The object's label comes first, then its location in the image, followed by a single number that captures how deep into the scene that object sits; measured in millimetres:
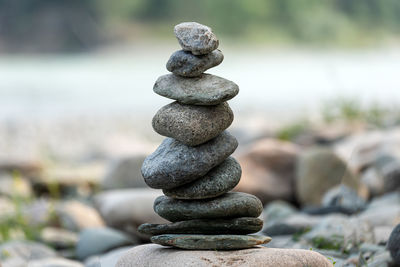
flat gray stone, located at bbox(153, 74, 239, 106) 5086
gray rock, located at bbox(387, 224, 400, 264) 5723
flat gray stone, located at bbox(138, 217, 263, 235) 5277
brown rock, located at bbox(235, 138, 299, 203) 11805
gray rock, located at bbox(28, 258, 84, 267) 7181
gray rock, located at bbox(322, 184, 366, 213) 8906
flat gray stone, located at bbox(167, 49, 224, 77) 5152
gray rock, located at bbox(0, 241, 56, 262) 8039
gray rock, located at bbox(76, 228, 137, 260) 8750
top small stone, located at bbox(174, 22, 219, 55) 5062
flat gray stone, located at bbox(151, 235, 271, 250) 5109
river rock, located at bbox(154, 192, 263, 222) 5242
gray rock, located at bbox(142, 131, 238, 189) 5137
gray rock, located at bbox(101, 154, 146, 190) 13398
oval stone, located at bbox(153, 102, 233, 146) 5109
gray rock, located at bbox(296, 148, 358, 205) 11062
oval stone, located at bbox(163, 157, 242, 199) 5203
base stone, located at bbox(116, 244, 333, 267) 4801
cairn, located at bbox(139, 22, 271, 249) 5113
